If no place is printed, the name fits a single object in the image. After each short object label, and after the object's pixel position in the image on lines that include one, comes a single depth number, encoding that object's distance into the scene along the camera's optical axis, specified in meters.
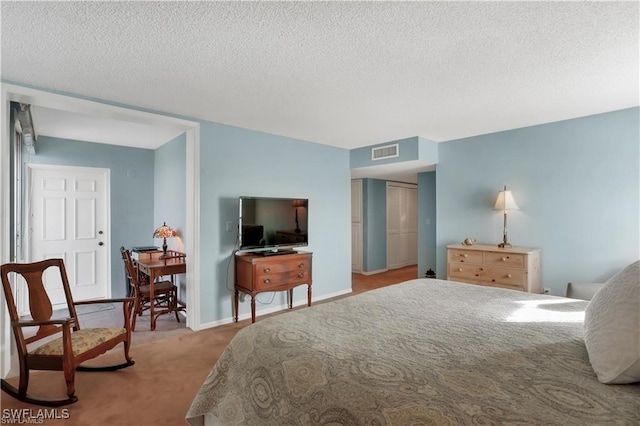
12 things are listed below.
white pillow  1.03
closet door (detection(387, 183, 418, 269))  7.51
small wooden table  3.64
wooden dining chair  3.65
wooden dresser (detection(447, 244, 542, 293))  3.56
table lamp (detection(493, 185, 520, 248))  3.92
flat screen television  3.73
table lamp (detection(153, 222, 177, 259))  4.30
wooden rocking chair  2.15
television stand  3.61
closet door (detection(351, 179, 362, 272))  7.03
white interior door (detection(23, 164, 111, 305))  4.56
